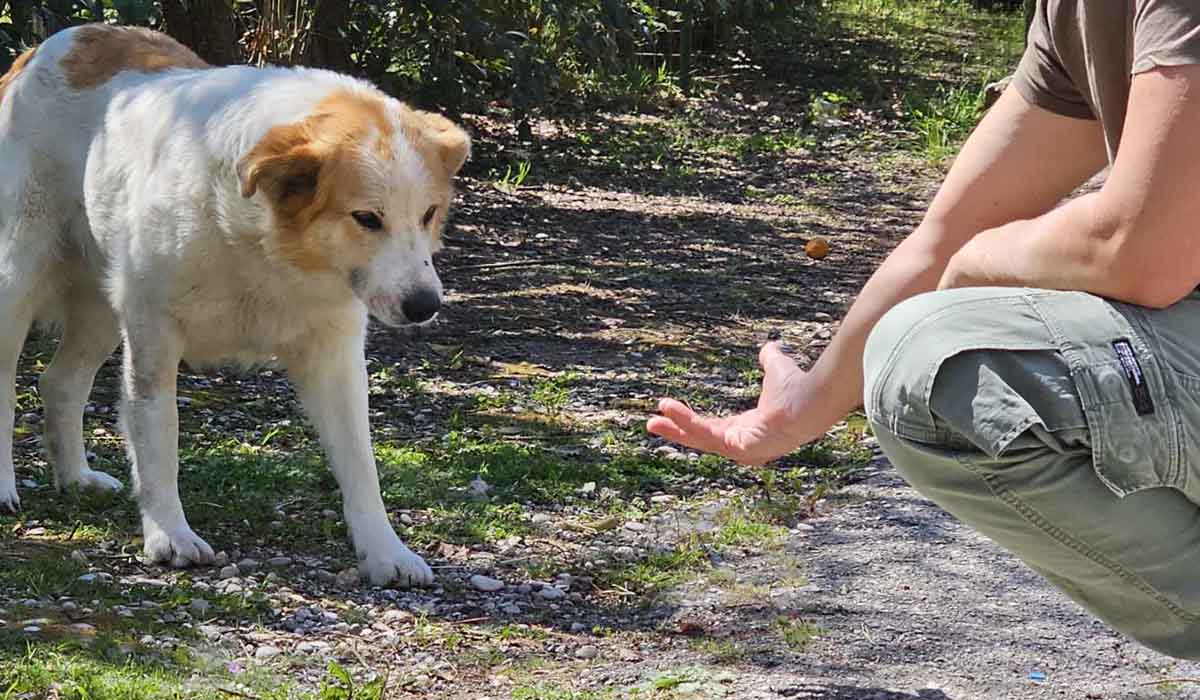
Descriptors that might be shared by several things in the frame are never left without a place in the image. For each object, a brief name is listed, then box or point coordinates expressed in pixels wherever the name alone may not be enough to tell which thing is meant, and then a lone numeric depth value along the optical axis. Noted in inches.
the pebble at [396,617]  147.6
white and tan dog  151.6
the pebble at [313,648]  136.9
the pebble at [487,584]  156.7
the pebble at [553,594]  155.1
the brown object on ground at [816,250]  316.5
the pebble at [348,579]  156.9
